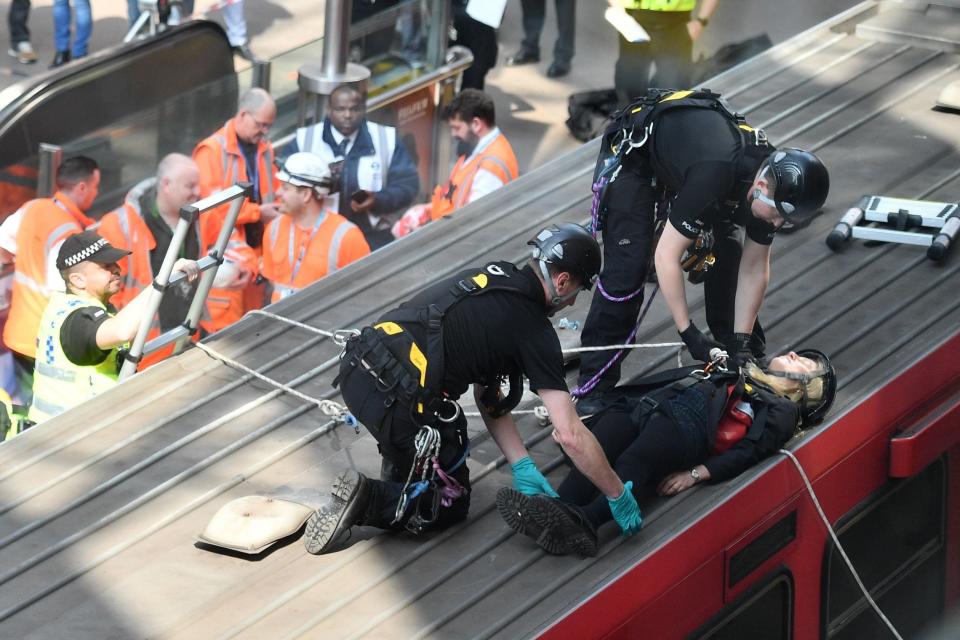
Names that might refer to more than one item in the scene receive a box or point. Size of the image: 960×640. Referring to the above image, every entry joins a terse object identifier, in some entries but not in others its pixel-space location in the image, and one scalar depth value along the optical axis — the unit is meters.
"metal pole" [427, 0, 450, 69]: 18.75
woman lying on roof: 10.12
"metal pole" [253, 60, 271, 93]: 16.62
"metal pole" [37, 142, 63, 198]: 14.03
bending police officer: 10.43
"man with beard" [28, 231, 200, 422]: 11.22
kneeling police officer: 9.22
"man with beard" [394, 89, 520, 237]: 16.19
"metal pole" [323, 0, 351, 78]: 16.45
